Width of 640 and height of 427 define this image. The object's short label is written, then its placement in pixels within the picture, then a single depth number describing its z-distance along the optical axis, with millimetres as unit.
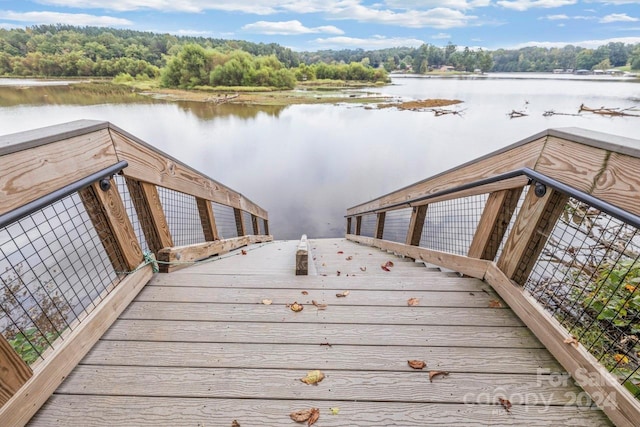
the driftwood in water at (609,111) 26644
